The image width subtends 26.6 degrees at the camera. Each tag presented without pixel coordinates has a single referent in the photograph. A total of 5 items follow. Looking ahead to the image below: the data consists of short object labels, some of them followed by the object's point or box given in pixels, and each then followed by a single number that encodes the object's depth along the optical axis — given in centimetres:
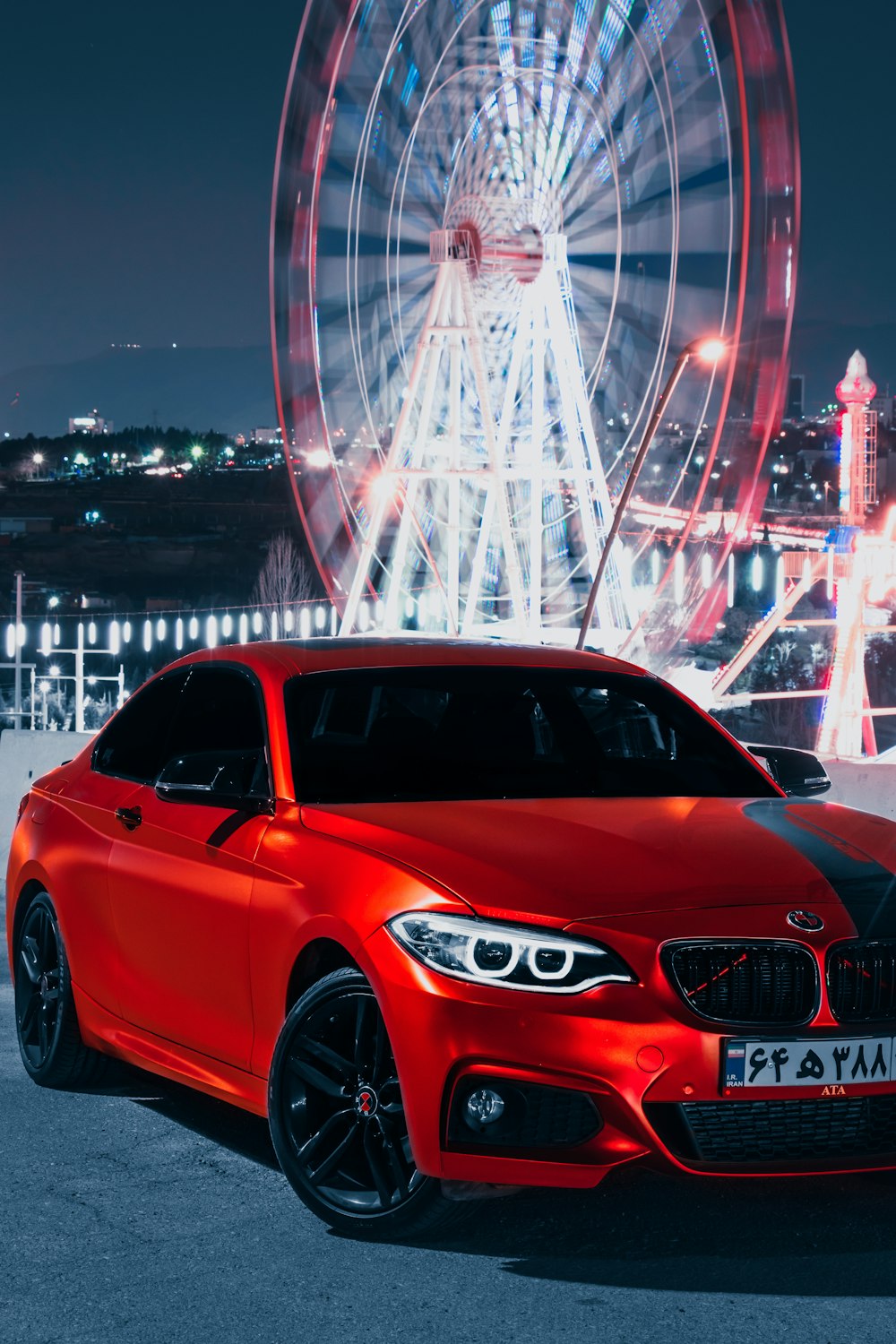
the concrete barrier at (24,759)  1236
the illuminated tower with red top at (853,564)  4909
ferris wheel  2242
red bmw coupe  399
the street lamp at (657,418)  2189
